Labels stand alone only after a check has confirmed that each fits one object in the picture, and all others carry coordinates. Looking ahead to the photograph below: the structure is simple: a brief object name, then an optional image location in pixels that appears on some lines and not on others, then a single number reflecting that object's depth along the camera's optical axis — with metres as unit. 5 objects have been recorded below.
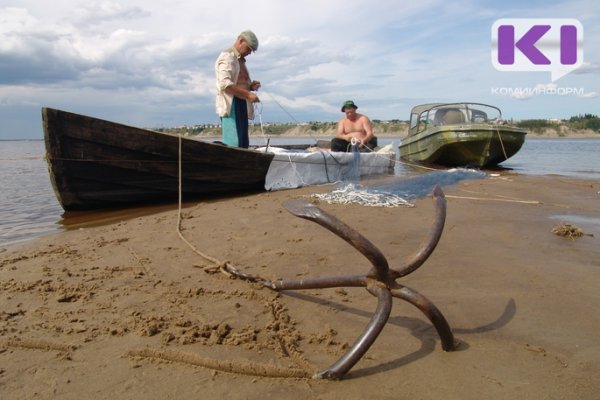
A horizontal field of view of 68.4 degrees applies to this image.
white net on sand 5.26
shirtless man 9.87
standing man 6.41
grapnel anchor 1.60
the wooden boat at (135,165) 5.38
